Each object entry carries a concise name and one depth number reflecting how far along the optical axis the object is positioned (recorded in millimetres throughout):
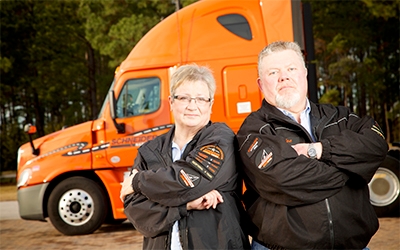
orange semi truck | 8242
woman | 2807
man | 2668
